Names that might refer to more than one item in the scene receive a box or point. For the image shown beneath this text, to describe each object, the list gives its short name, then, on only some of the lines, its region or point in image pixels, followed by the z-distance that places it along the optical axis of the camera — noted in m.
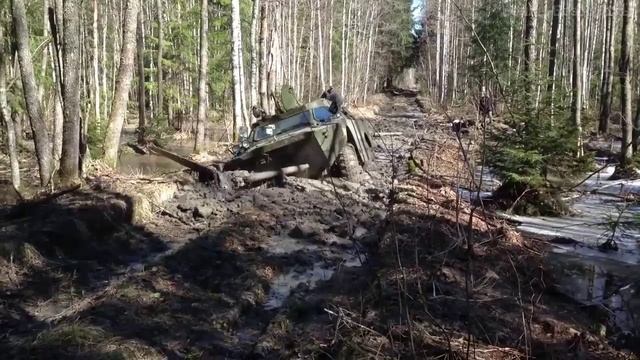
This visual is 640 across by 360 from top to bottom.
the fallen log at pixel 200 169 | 12.17
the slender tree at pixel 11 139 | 12.69
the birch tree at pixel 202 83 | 20.42
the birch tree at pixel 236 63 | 19.47
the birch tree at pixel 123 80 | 12.07
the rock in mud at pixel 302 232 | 9.40
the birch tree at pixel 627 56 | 15.30
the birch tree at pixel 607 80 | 23.75
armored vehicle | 12.09
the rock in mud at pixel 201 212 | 10.40
